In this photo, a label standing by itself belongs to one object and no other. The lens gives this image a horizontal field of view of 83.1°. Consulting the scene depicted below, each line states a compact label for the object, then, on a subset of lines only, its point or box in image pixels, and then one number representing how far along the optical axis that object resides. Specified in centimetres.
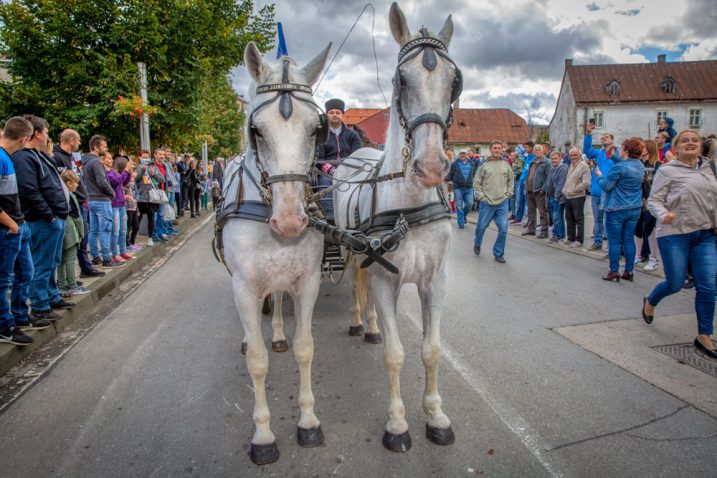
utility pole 1121
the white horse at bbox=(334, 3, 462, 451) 232
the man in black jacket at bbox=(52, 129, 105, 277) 587
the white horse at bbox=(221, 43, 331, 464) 225
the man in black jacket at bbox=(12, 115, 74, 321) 433
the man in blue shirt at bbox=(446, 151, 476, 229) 1195
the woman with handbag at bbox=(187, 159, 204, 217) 1502
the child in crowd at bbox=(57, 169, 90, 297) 537
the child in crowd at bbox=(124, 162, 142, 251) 815
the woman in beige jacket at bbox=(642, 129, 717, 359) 398
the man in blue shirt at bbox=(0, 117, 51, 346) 385
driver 525
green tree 1128
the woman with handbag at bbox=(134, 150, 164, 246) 886
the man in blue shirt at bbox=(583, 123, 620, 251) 902
